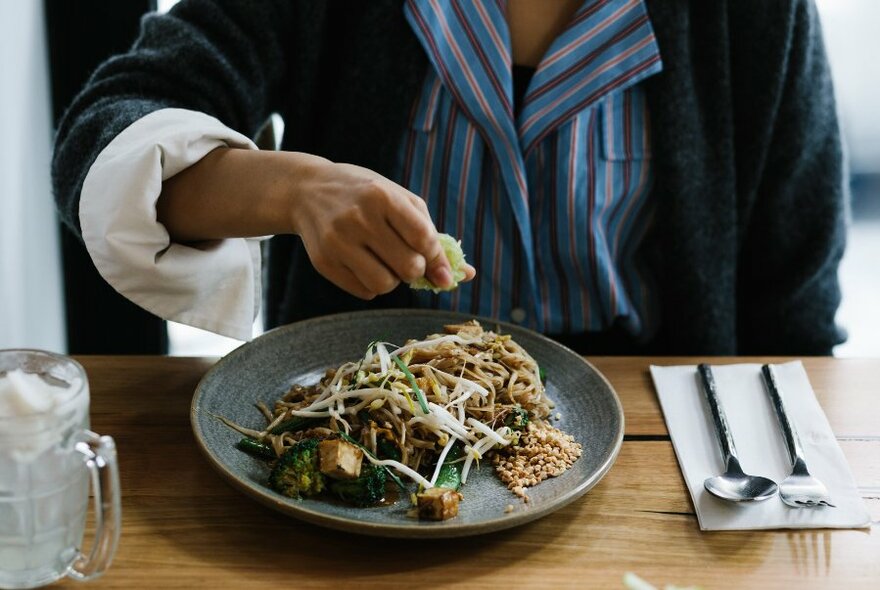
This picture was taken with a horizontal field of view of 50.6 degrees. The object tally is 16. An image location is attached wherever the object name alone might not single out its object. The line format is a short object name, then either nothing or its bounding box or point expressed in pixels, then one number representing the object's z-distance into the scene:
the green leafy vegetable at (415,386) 1.16
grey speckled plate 0.98
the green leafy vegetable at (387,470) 1.08
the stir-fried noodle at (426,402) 1.14
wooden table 0.97
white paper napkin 1.08
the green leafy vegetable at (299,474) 1.02
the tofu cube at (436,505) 1.00
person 1.59
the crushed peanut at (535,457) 1.10
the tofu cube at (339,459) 1.02
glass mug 0.84
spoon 1.11
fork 1.10
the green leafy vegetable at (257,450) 1.12
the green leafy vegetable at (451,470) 1.09
